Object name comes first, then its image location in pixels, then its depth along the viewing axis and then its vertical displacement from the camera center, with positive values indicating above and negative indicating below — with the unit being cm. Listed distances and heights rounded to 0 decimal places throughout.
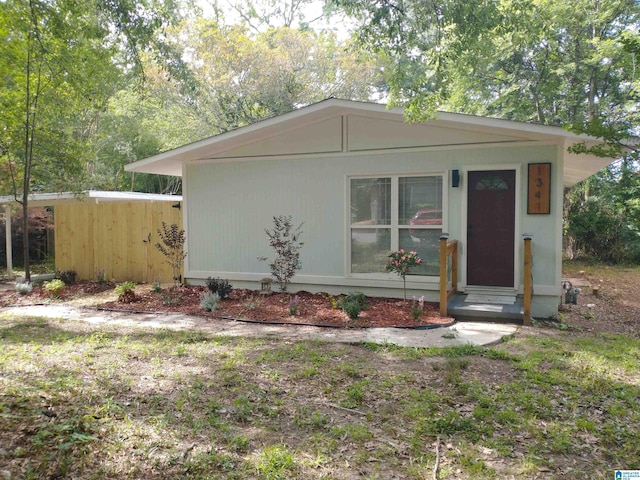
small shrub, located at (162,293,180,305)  749 -127
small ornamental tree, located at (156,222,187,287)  832 -48
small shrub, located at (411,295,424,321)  616 -118
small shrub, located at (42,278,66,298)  832 -119
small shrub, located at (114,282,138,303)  767 -124
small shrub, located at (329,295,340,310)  683 -121
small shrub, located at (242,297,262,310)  699 -126
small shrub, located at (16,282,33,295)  844 -123
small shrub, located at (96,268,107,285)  972 -116
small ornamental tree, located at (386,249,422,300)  655 -55
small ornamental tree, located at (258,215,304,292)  755 -42
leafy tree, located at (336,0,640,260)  761 +450
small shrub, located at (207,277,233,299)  756 -107
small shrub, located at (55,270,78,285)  980 -116
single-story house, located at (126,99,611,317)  653 +46
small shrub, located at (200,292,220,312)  692 -122
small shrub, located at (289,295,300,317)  661 -122
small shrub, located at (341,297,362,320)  617 -116
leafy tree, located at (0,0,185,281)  663 +283
